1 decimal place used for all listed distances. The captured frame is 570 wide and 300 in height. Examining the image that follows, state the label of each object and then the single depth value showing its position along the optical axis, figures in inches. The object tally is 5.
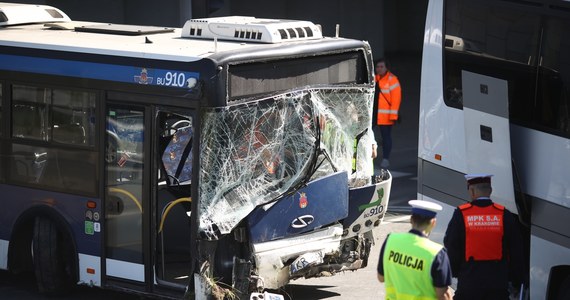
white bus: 709.9
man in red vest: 665.6
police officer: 581.9
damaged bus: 768.3
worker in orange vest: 1432.1
